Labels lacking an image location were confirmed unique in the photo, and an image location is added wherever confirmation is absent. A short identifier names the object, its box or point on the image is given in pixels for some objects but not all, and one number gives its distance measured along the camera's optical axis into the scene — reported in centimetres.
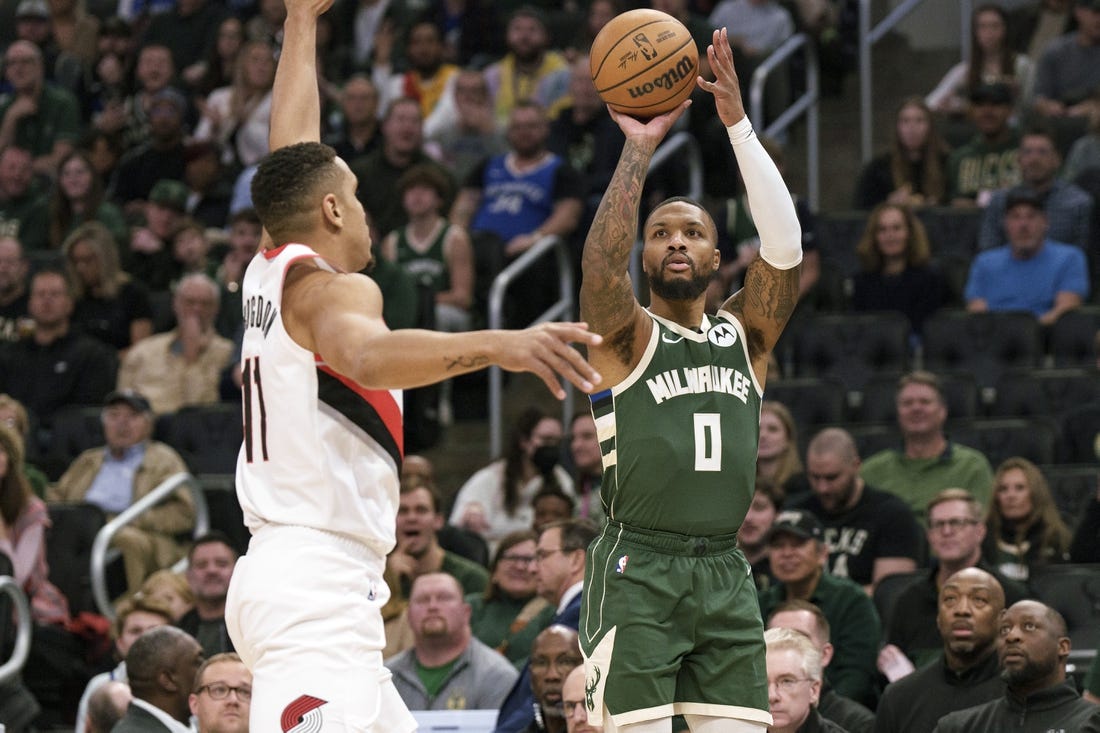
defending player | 852
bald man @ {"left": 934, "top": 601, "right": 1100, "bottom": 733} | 1352
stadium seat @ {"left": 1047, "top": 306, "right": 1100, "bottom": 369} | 2127
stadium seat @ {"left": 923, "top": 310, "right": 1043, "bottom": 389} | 2144
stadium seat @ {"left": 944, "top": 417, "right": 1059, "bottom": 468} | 1958
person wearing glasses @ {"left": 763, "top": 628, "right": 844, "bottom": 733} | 1316
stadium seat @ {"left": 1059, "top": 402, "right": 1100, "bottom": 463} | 1967
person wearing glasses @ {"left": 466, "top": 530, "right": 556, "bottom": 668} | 1712
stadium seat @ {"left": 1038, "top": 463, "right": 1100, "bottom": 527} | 1870
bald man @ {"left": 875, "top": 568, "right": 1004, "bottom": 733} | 1449
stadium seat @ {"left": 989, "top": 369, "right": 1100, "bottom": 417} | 2033
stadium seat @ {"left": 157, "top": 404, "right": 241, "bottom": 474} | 2228
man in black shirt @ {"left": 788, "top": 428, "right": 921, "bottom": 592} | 1792
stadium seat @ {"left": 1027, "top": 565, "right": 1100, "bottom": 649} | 1634
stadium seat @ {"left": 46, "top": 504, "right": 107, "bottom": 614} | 2052
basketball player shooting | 979
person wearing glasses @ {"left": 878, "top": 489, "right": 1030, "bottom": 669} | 1631
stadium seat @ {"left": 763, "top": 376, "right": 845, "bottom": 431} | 2109
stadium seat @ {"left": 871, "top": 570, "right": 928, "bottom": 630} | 1687
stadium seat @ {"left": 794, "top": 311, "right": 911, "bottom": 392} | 2180
